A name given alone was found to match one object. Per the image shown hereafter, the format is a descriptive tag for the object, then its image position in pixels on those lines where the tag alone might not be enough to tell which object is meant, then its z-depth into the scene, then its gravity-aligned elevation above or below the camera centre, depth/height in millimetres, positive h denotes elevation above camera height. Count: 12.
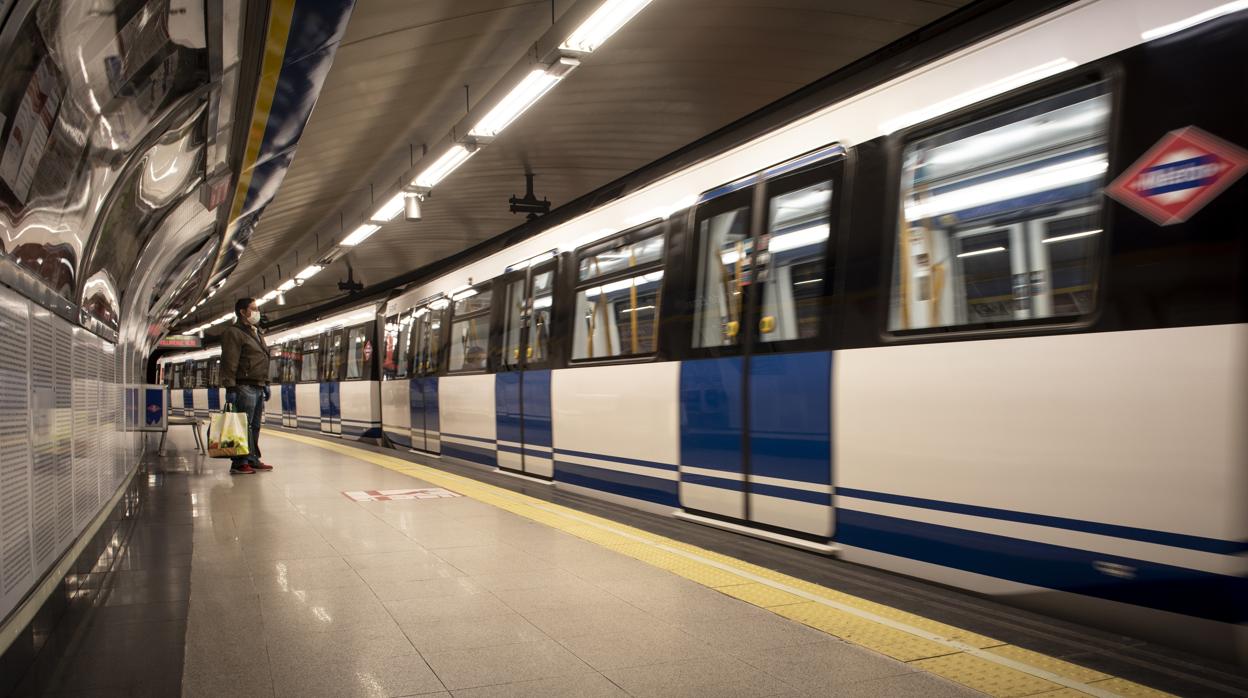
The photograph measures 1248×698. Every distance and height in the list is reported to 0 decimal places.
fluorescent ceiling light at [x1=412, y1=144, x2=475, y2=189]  9070 +2364
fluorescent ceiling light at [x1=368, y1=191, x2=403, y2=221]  11477 +2375
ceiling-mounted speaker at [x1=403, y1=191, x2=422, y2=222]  11195 +2279
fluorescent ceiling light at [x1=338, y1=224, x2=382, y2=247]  13250 +2328
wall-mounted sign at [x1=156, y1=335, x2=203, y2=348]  29188 +1509
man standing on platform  9867 +228
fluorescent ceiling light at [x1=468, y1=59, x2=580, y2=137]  6973 +2401
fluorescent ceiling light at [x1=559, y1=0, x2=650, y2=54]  5754 +2435
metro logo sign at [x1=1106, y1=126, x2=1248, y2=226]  2844 +627
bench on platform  12464 -521
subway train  2904 +189
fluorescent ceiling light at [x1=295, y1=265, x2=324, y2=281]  17872 +2360
